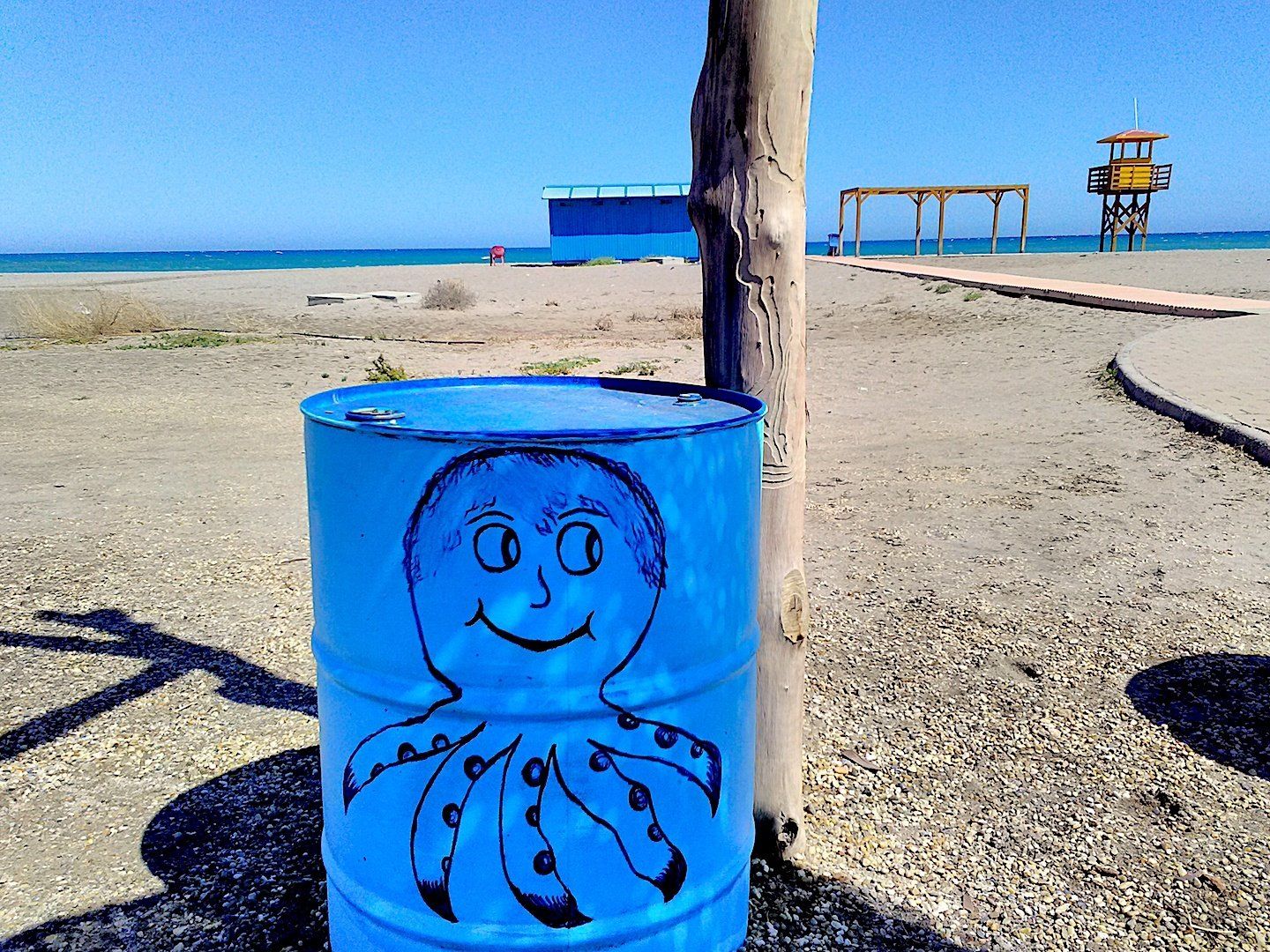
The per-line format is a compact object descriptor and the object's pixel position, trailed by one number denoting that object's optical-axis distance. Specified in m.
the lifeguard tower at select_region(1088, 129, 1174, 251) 38.25
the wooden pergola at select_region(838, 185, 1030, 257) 38.97
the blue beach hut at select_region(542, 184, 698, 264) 41.69
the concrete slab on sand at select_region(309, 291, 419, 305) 22.66
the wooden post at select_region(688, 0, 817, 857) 2.35
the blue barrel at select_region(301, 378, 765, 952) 1.73
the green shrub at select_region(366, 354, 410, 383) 10.41
